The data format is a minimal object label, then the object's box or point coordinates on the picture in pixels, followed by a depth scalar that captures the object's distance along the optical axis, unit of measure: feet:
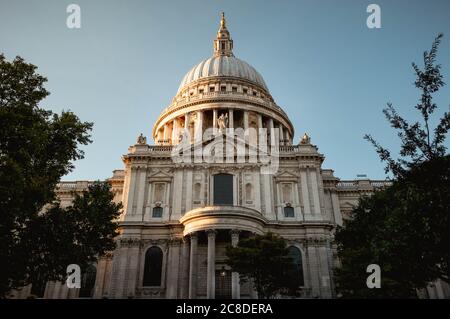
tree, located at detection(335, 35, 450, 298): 45.78
